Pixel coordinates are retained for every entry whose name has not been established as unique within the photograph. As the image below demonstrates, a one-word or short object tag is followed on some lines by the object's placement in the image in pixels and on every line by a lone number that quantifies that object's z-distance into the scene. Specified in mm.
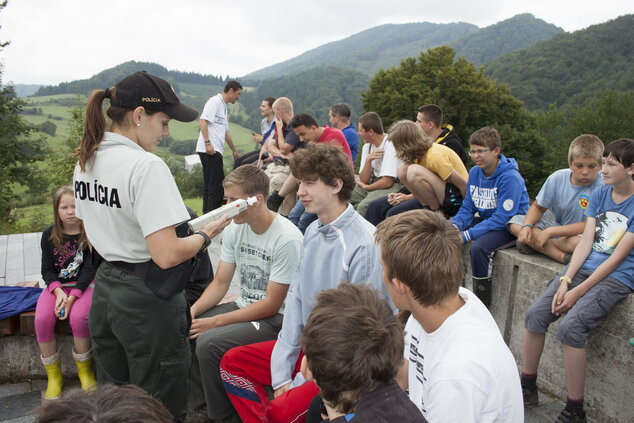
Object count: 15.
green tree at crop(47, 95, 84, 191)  13297
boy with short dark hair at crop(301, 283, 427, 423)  1476
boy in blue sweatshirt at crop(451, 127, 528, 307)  3789
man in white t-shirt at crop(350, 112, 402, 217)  5773
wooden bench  3379
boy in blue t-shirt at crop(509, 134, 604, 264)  3418
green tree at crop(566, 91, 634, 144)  33250
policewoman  2016
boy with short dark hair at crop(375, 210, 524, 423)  1463
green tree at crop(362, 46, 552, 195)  34000
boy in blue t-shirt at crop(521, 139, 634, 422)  2768
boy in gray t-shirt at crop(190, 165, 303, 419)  2812
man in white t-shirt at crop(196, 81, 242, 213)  7723
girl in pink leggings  3281
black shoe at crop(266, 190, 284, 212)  6693
